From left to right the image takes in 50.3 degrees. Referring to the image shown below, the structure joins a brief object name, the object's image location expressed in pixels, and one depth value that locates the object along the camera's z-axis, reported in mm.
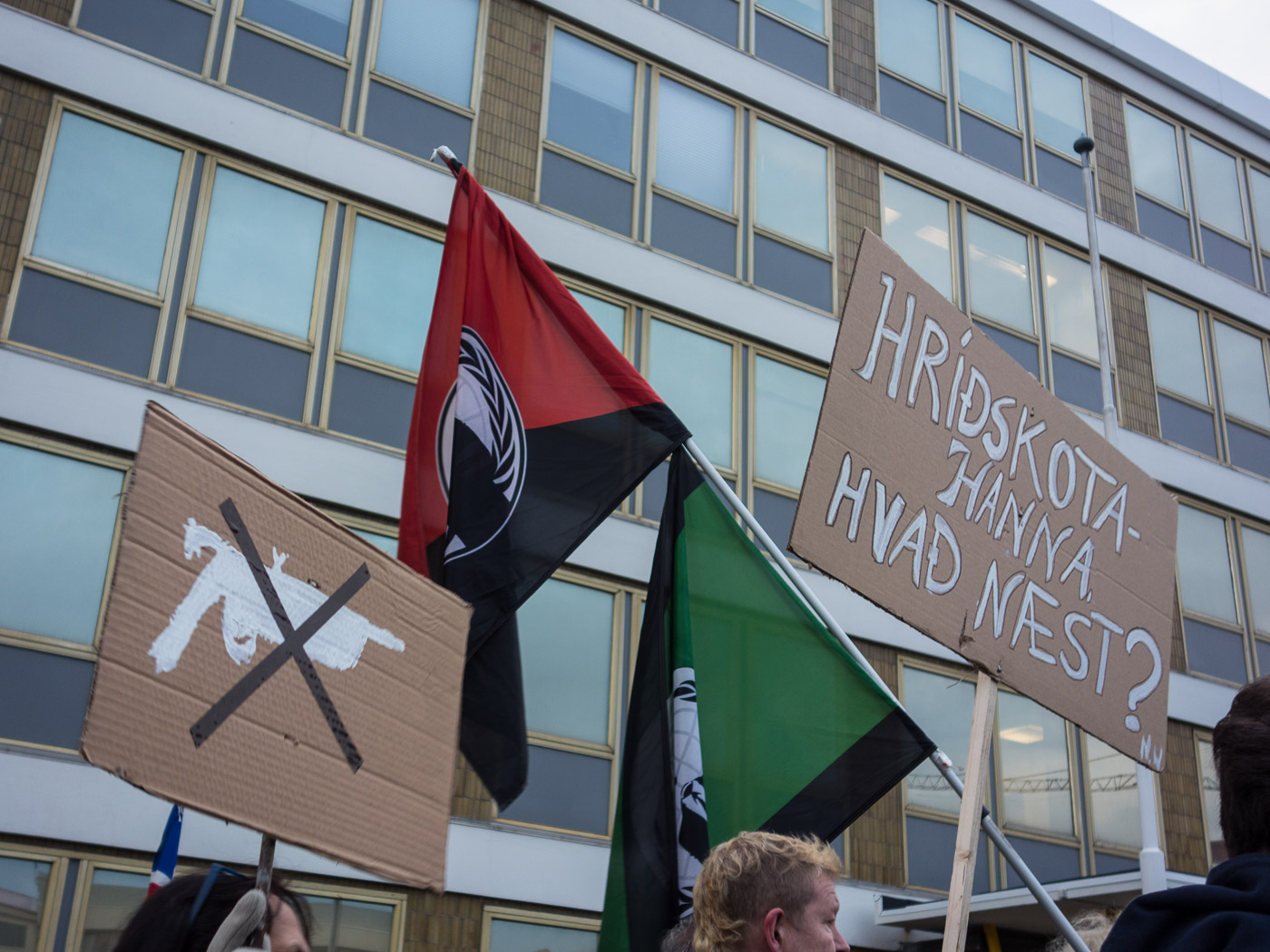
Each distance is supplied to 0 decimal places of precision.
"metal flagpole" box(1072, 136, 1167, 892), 11031
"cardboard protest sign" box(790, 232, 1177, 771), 3971
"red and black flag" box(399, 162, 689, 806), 5203
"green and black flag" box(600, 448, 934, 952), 4578
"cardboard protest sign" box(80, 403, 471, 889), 2633
